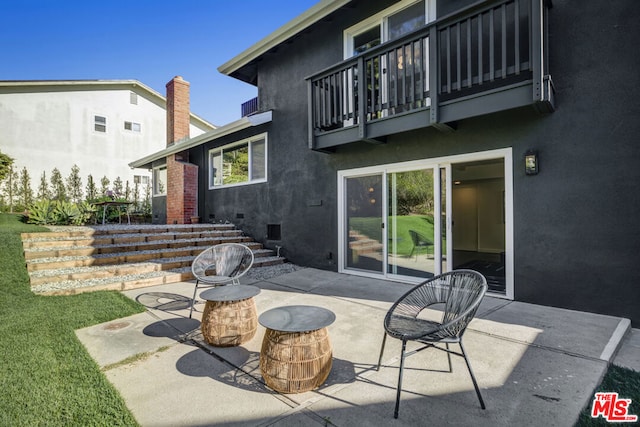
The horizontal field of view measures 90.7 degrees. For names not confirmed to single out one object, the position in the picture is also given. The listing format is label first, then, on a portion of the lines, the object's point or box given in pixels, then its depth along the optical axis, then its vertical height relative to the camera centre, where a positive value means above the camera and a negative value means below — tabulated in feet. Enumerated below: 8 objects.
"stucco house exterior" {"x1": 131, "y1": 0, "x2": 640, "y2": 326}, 12.10 +3.79
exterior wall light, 13.58 +2.17
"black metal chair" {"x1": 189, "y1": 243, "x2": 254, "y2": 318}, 14.92 -2.18
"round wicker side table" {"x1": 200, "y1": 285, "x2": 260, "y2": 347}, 9.62 -3.19
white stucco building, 44.57 +14.45
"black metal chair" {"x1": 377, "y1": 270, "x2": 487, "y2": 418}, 6.64 -2.43
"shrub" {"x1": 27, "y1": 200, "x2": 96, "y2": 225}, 27.89 +0.42
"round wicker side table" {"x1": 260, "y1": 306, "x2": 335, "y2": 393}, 7.11 -3.21
